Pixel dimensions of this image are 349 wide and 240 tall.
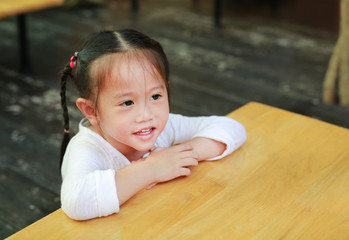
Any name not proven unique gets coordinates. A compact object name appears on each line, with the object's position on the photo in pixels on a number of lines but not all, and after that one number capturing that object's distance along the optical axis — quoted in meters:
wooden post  2.66
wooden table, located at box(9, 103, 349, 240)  0.87
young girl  0.98
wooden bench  2.78
